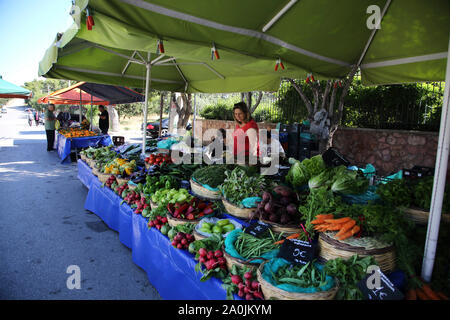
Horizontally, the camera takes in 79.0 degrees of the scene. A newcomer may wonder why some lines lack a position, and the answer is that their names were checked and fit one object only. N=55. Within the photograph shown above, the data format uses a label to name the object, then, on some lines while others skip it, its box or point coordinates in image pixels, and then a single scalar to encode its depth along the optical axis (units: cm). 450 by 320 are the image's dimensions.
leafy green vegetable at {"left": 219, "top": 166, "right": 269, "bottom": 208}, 271
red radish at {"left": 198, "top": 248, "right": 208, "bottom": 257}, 203
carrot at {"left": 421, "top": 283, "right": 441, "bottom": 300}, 161
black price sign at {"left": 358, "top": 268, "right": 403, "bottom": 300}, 156
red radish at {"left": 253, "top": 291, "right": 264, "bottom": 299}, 164
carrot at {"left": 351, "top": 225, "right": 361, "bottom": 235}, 181
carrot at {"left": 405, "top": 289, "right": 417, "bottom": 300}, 165
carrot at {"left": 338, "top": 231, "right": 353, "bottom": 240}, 178
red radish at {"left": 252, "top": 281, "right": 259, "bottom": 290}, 168
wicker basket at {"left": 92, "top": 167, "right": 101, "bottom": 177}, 492
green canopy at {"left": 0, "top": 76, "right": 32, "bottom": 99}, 663
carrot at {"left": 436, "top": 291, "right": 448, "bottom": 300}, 162
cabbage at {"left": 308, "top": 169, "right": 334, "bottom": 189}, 253
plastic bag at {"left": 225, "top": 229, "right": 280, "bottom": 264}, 189
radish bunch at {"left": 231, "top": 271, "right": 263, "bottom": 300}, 166
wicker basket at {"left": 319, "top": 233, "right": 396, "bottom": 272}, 172
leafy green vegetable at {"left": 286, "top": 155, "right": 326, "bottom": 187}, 282
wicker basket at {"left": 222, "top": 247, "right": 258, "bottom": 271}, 183
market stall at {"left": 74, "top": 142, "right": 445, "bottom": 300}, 167
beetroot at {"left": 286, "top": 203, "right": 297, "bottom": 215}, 223
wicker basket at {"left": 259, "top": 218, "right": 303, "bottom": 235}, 215
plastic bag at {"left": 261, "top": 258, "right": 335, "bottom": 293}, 150
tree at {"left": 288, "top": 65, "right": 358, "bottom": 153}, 676
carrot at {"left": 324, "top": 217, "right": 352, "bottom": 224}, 188
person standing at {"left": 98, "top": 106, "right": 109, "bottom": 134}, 1234
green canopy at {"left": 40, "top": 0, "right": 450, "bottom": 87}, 233
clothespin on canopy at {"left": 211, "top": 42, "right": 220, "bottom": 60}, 269
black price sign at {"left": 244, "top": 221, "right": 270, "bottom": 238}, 213
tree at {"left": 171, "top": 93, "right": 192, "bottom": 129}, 1219
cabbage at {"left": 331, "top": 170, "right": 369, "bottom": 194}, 239
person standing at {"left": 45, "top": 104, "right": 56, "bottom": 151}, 1127
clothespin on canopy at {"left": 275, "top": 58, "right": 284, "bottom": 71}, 315
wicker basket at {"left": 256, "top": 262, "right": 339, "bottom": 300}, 146
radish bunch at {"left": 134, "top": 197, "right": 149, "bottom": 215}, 321
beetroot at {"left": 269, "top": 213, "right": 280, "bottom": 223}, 222
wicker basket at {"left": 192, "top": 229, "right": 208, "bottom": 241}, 227
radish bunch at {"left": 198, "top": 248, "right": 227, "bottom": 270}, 194
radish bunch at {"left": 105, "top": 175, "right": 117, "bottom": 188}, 433
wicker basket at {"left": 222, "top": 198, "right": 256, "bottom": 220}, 255
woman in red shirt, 396
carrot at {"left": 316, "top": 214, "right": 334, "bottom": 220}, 198
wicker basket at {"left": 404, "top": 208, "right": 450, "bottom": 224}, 203
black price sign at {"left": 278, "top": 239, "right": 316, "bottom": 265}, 175
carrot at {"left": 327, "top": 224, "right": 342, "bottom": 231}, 186
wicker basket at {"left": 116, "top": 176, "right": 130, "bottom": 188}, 403
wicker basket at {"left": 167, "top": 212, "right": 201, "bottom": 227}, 256
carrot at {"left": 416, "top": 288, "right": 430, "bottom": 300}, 164
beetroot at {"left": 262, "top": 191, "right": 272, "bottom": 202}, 239
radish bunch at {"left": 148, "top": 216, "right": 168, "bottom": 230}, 279
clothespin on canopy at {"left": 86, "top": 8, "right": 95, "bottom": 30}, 204
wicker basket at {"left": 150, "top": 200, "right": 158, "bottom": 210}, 295
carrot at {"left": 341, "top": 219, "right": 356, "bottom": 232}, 182
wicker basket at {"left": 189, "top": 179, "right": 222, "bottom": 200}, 304
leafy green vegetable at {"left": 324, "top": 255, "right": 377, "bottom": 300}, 159
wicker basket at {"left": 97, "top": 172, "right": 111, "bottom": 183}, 454
